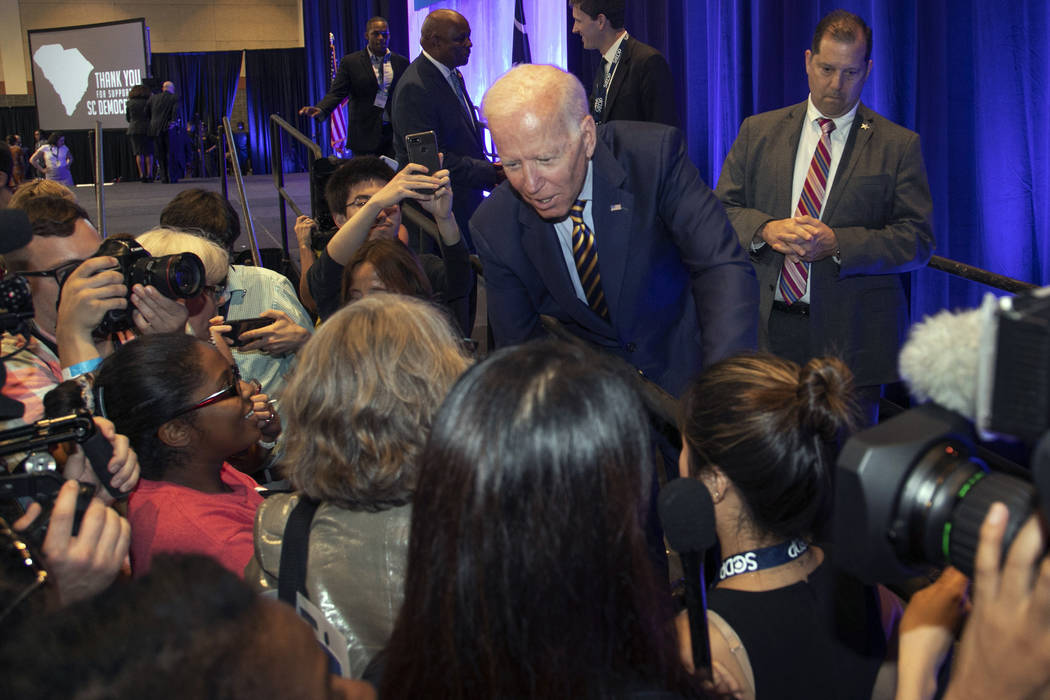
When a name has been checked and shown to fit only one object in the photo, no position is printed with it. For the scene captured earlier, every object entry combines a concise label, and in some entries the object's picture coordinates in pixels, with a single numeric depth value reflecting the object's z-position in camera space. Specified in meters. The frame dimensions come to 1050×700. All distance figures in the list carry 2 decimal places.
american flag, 8.83
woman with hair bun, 1.17
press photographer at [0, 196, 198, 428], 1.70
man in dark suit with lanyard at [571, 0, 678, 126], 3.85
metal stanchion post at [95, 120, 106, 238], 5.62
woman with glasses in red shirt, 1.58
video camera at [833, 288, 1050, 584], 0.70
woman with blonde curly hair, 1.26
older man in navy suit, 1.95
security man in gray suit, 2.64
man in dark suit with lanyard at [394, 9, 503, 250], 4.22
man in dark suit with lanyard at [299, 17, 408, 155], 6.60
